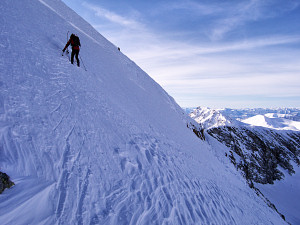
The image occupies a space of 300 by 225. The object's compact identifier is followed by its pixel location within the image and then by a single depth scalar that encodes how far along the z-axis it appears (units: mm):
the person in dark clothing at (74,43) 11189
